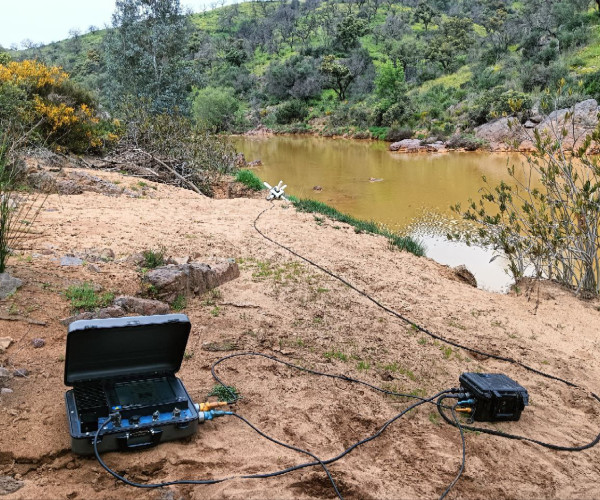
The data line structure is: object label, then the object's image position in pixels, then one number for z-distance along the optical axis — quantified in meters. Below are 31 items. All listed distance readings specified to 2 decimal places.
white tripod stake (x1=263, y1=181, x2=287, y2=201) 10.17
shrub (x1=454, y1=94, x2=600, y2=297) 5.73
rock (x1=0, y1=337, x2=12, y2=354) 3.11
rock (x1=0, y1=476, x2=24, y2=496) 2.10
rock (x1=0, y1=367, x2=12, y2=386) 2.82
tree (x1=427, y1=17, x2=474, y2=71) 39.78
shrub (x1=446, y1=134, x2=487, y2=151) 24.28
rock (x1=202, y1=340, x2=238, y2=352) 3.69
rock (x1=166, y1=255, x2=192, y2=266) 5.05
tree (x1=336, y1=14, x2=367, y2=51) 49.22
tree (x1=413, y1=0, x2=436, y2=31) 54.40
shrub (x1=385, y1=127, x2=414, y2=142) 28.80
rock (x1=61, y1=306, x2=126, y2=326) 3.56
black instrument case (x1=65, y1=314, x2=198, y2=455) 2.40
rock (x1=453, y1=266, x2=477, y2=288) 6.84
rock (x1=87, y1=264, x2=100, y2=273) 4.53
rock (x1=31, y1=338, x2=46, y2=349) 3.25
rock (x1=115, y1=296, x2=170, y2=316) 3.89
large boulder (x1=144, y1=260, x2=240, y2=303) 4.37
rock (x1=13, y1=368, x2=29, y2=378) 2.91
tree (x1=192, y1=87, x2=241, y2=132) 37.03
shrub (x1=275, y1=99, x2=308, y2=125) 39.04
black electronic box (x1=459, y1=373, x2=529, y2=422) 3.12
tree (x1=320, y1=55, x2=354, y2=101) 40.47
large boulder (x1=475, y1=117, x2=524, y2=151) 23.89
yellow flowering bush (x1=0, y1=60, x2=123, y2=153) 10.26
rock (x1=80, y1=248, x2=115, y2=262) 4.87
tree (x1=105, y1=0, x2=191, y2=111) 19.48
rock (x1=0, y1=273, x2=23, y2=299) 3.67
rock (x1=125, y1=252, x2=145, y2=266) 4.95
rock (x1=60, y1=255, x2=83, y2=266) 4.55
